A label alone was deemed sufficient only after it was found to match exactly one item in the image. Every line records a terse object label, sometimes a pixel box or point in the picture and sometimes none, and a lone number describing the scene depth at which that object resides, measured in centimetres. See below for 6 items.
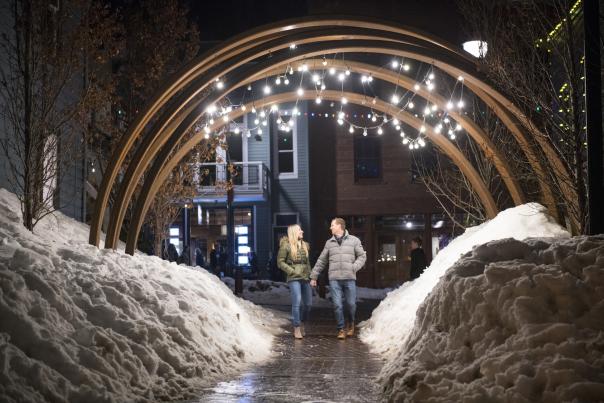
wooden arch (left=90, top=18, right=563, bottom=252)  1120
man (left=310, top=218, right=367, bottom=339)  1191
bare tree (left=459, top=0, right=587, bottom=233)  927
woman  1189
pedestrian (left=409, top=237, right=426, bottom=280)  1619
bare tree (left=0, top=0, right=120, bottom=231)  1154
